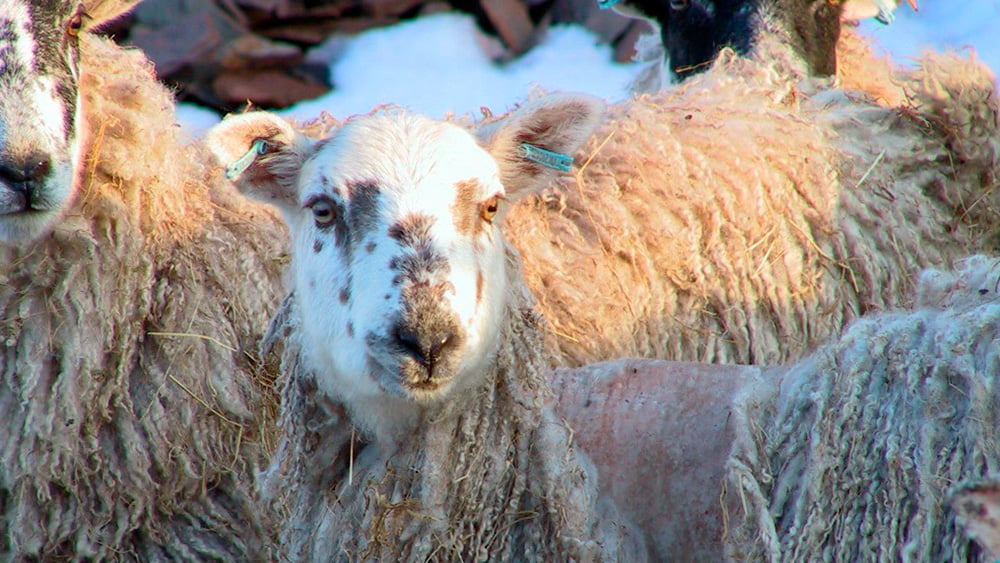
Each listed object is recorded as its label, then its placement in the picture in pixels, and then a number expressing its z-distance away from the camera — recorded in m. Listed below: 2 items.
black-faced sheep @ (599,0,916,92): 10.30
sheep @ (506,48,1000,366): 7.85
